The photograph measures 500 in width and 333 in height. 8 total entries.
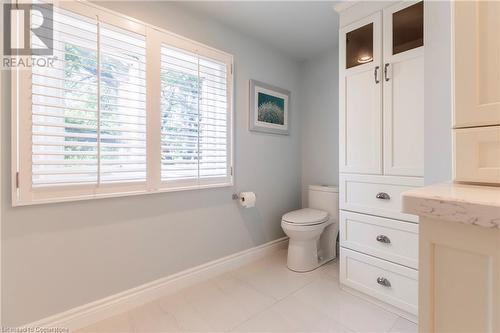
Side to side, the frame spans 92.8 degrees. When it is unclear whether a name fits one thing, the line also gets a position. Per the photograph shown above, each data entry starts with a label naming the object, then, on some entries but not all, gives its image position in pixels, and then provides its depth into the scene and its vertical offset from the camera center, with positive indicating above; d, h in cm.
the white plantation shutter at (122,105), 154 +41
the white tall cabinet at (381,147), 153 +13
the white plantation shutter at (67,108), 133 +34
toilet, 215 -59
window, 133 +36
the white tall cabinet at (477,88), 56 +19
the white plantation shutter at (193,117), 183 +40
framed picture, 239 +61
